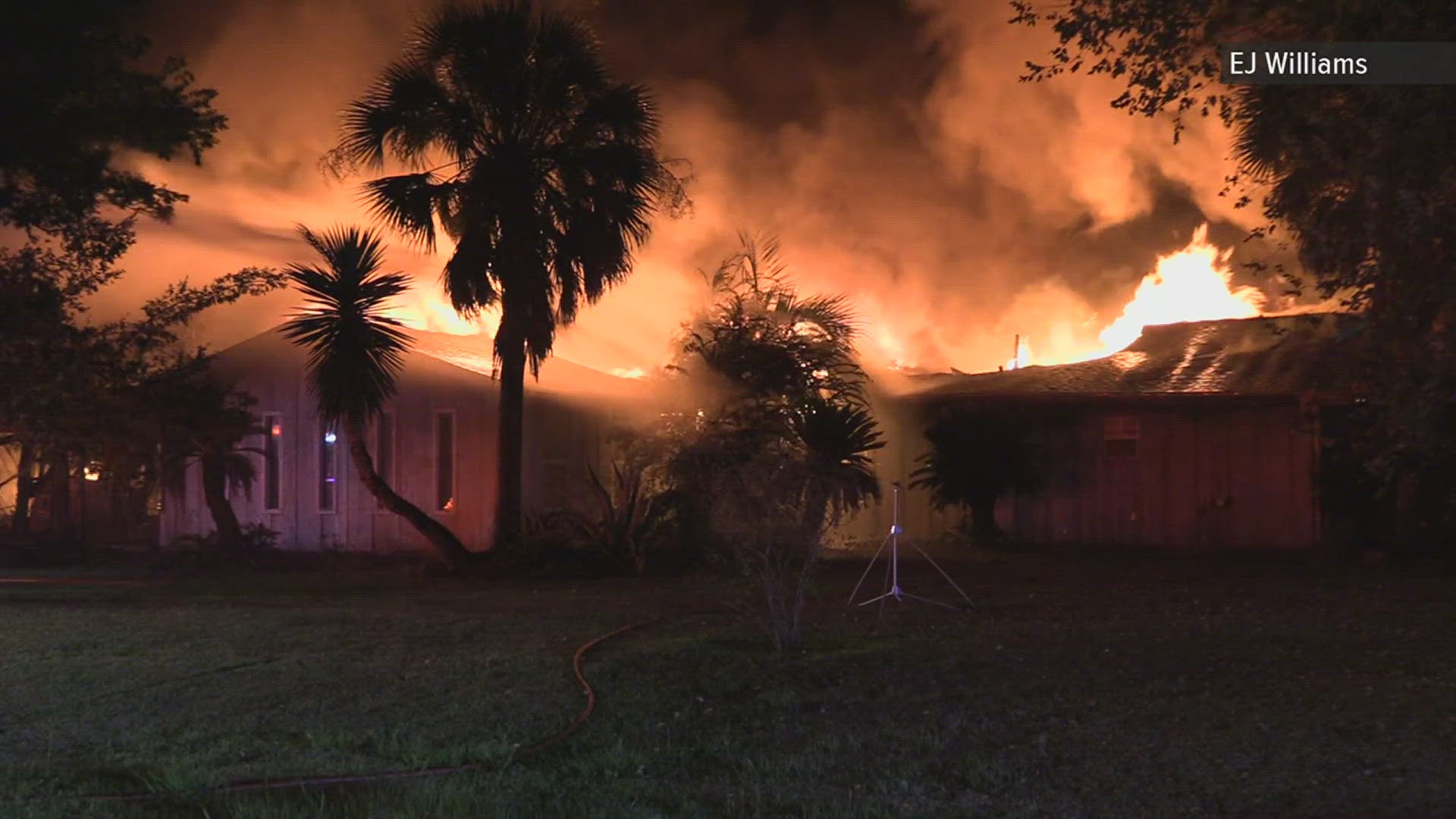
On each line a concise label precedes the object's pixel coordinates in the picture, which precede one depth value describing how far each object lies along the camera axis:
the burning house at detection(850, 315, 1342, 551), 21.86
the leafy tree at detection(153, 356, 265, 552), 20.56
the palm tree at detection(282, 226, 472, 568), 17.03
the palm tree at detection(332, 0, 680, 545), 17.56
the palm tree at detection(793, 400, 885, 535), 16.97
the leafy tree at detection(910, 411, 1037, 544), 22.22
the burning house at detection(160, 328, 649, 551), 22.33
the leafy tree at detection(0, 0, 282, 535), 14.19
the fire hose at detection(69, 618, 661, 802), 6.55
